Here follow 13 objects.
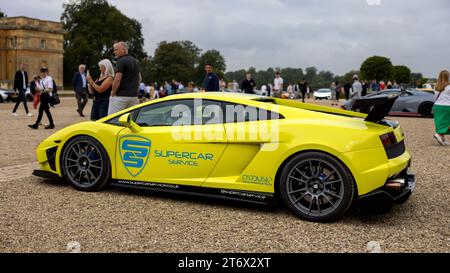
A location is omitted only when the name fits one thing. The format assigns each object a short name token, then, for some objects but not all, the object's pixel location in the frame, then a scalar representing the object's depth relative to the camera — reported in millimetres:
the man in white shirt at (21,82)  16047
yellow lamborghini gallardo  4562
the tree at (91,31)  79062
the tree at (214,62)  120188
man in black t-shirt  7820
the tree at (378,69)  118194
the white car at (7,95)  34906
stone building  70312
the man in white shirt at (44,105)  12297
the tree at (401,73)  120125
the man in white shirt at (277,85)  22281
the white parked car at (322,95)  50791
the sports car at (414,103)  18703
